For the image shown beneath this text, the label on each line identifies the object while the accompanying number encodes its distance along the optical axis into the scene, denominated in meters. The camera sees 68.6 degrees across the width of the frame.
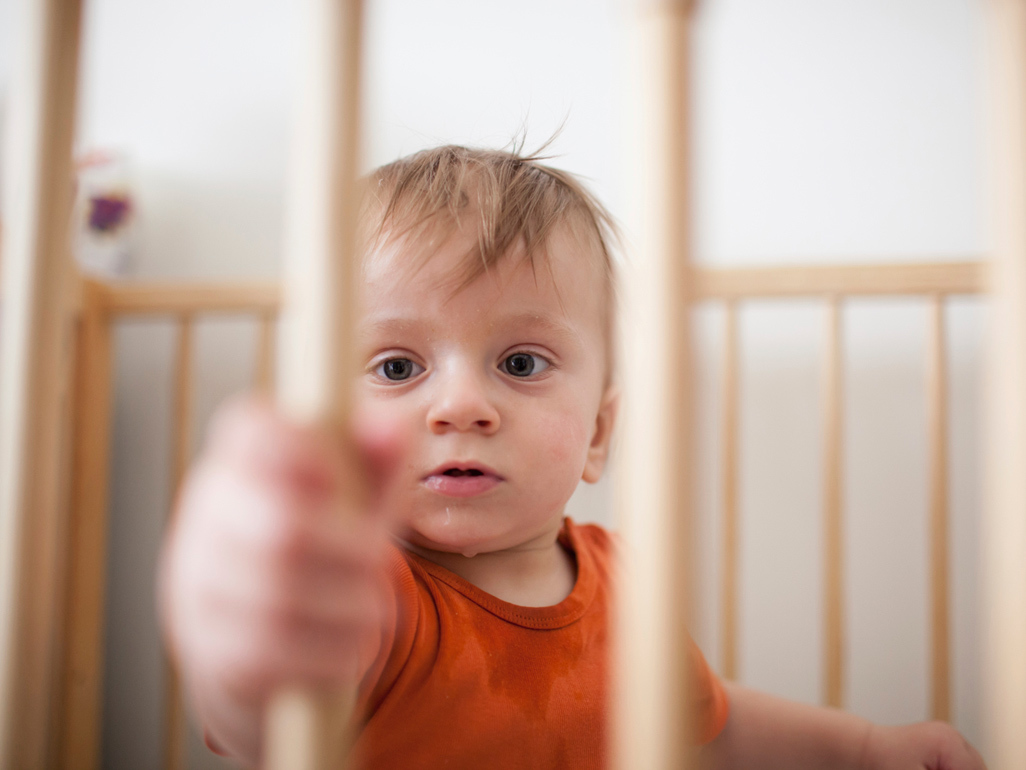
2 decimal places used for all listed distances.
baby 0.52
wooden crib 0.24
